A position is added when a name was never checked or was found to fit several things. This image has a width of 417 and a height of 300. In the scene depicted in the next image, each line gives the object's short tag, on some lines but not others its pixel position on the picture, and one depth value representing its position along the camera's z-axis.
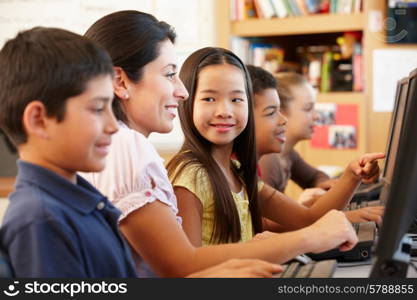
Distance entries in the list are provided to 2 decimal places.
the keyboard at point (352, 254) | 1.39
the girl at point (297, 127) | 2.68
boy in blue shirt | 0.88
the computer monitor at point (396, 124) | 1.75
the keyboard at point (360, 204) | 2.07
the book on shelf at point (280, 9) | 4.00
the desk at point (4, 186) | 3.55
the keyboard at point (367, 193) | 2.31
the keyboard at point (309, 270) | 1.10
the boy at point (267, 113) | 2.16
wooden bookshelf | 3.79
